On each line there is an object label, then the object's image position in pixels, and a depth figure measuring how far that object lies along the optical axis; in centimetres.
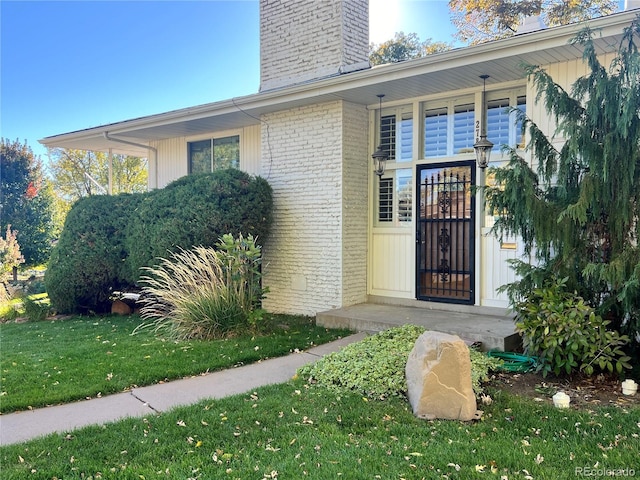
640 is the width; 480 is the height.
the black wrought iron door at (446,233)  695
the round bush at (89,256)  858
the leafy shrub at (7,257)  1134
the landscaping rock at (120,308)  897
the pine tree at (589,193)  423
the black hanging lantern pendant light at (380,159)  754
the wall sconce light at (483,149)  647
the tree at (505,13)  1585
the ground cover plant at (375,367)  405
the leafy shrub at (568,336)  420
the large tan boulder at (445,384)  356
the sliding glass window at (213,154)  980
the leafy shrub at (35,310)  886
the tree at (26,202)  1762
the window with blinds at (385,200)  782
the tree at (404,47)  2073
